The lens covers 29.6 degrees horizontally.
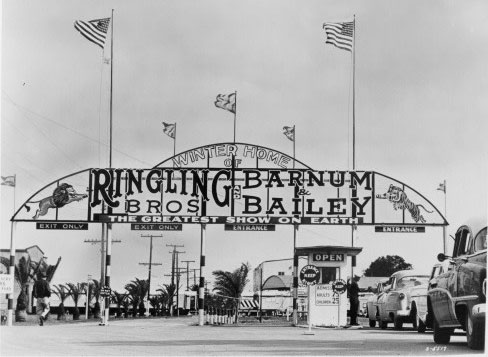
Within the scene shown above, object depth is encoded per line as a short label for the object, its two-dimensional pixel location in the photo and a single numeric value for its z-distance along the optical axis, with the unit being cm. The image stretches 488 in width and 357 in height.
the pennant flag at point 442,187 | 3694
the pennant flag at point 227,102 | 3725
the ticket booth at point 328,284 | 3122
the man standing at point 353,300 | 3281
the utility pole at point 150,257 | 6975
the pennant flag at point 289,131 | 4090
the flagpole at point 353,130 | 3424
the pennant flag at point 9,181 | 3284
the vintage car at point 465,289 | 1605
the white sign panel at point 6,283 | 2404
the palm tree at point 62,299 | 4597
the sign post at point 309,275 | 2768
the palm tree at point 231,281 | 5553
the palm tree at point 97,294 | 4912
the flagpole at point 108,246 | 3347
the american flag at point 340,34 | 3284
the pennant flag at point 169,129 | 3859
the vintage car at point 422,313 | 2503
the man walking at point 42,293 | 3476
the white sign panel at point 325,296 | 3128
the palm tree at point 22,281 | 4038
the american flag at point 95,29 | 3161
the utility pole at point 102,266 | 4561
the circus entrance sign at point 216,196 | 3403
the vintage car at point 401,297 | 2723
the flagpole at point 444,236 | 3456
